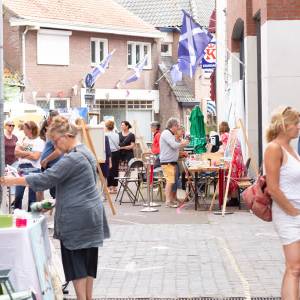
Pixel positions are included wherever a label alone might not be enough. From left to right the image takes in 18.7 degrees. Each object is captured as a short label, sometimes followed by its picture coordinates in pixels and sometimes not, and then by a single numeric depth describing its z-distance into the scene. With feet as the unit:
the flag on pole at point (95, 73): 130.31
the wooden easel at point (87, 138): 50.71
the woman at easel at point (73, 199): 25.67
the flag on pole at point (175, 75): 120.88
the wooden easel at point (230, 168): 53.57
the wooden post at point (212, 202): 56.20
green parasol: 75.66
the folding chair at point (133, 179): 63.04
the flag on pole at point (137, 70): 138.82
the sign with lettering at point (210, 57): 123.95
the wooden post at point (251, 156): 55.57
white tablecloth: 23.63
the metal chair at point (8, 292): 21.69
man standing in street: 58.54
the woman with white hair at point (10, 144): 56.80
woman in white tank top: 24.39
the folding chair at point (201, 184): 59.26
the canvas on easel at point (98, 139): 58.34
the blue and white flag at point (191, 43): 77.61
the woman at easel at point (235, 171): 56.95
